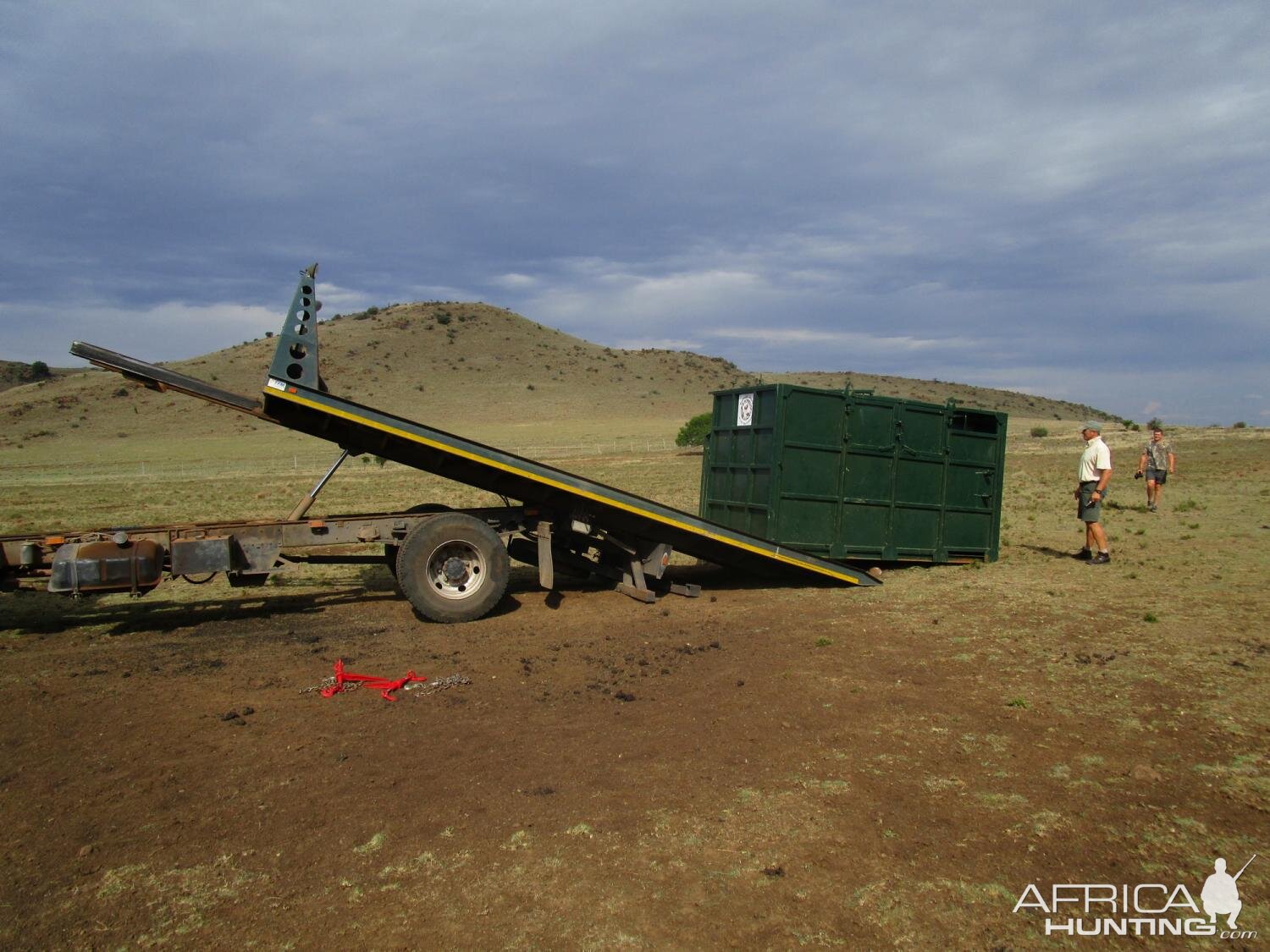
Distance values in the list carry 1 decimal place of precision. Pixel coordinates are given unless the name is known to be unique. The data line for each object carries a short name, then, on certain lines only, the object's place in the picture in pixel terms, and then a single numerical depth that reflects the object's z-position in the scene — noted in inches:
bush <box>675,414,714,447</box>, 1719.9
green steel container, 385.4
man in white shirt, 413.4
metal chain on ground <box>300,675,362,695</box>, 239.9
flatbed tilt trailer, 287.1
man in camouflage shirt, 633.0
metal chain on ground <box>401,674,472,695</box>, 239.5
